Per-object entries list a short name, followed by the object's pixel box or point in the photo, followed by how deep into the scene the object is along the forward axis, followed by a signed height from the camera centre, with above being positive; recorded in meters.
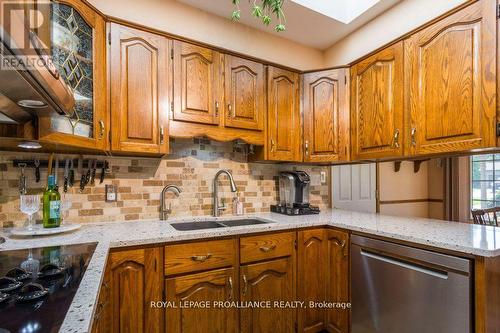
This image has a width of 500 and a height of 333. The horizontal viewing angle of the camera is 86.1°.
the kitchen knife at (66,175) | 1.67 -0.04
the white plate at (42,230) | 1.35 -0.33
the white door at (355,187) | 2.79 -0.23
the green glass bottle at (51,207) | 1.49 -0.22
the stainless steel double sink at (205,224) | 1.91 -0.42
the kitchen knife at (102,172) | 1.79 -0.03
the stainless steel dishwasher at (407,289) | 1.24 -0.66
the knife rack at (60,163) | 1.56 +0.03
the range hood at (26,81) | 0.51 +0.23
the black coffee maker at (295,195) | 2.26 -0.25
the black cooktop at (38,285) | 0.58 -0.33
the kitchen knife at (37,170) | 1.60 -0.01
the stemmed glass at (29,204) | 1.44 -0.19
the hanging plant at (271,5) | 1.54 +0.92
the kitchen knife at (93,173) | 1.76 -0.03
